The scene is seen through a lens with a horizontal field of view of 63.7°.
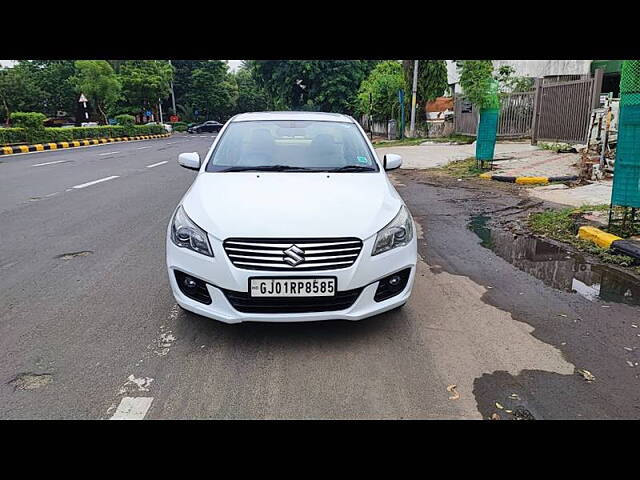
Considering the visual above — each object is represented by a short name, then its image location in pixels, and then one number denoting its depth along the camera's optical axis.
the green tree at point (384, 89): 28.77
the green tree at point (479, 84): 11.62
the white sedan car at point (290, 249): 3.14
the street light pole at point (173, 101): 58.03
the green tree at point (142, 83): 45.28
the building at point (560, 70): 23.27
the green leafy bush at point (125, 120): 37.03
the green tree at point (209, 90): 60.53
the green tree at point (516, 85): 19.29
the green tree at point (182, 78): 61.31
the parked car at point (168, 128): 47.88
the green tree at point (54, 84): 49.19
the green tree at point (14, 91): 41.06
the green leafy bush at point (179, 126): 56.25
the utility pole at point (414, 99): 25.47
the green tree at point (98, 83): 37.34
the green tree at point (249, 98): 75.44
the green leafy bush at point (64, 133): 23.47
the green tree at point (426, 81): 26.95
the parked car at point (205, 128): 53.56
